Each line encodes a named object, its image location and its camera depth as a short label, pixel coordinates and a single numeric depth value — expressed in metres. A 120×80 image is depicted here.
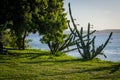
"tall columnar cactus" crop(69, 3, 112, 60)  32.66
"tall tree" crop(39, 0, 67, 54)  32.50
